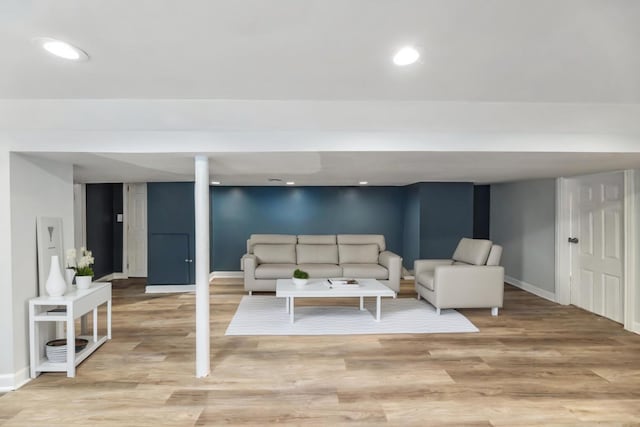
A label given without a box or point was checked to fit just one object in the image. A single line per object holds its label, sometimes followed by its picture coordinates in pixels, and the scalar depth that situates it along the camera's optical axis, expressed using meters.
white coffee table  4.51
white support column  3.12
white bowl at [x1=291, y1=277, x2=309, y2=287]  4.75
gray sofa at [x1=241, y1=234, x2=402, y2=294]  5.91
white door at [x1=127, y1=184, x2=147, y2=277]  7.38
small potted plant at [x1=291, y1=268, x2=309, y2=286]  4.75
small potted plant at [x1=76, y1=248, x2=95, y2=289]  3.48
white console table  3.02
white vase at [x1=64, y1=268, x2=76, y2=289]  3.43
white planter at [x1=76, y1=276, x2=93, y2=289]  3.47
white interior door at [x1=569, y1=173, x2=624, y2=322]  4.55
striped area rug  4.23
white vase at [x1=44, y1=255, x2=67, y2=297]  3.08
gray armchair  4.74
